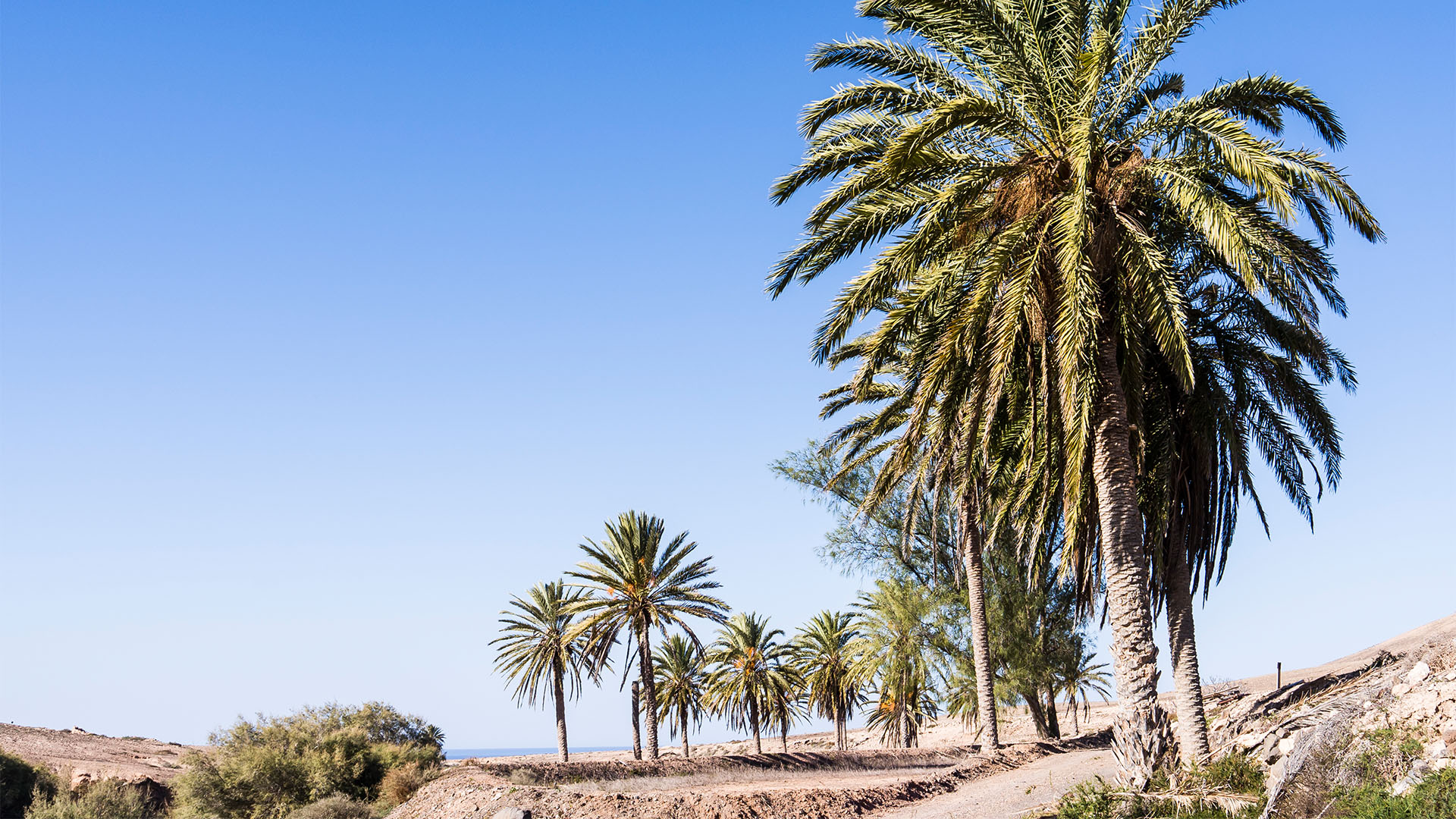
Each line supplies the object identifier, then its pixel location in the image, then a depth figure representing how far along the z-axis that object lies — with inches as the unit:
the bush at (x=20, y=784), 1143.0
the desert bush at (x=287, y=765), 1017.5
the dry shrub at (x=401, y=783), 1058.7
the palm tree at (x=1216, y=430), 574.2
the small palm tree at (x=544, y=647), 1803.6
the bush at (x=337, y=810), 916.0
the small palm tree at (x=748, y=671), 2047.2
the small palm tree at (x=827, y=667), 2037.4
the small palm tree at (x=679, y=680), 2156.7
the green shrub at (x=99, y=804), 984.9
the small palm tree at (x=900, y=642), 1197.1
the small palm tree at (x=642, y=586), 1264.8
